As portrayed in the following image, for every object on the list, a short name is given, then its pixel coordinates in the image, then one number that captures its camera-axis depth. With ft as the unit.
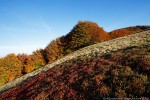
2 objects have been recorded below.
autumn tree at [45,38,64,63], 98.68
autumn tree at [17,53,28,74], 121.66
